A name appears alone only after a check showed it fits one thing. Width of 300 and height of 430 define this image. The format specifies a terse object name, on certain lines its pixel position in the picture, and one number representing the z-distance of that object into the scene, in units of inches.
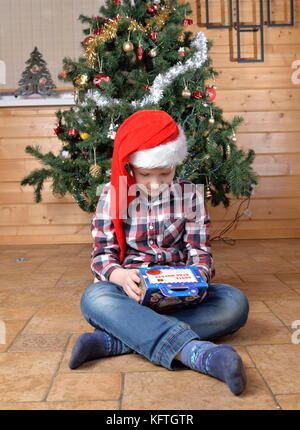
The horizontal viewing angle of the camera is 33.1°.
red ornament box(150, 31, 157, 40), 85.3
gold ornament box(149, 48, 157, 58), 84.7
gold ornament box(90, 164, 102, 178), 85.0
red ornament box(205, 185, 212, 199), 91.4
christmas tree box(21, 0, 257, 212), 84.2
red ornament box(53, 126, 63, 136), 91.4
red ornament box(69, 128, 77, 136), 87.1
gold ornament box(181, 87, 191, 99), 84.2
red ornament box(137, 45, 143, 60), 83.6
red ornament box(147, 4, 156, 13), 86.1
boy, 43.4
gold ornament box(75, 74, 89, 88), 86.0
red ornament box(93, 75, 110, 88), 83.4
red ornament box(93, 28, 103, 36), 85.7
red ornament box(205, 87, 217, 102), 89.5
